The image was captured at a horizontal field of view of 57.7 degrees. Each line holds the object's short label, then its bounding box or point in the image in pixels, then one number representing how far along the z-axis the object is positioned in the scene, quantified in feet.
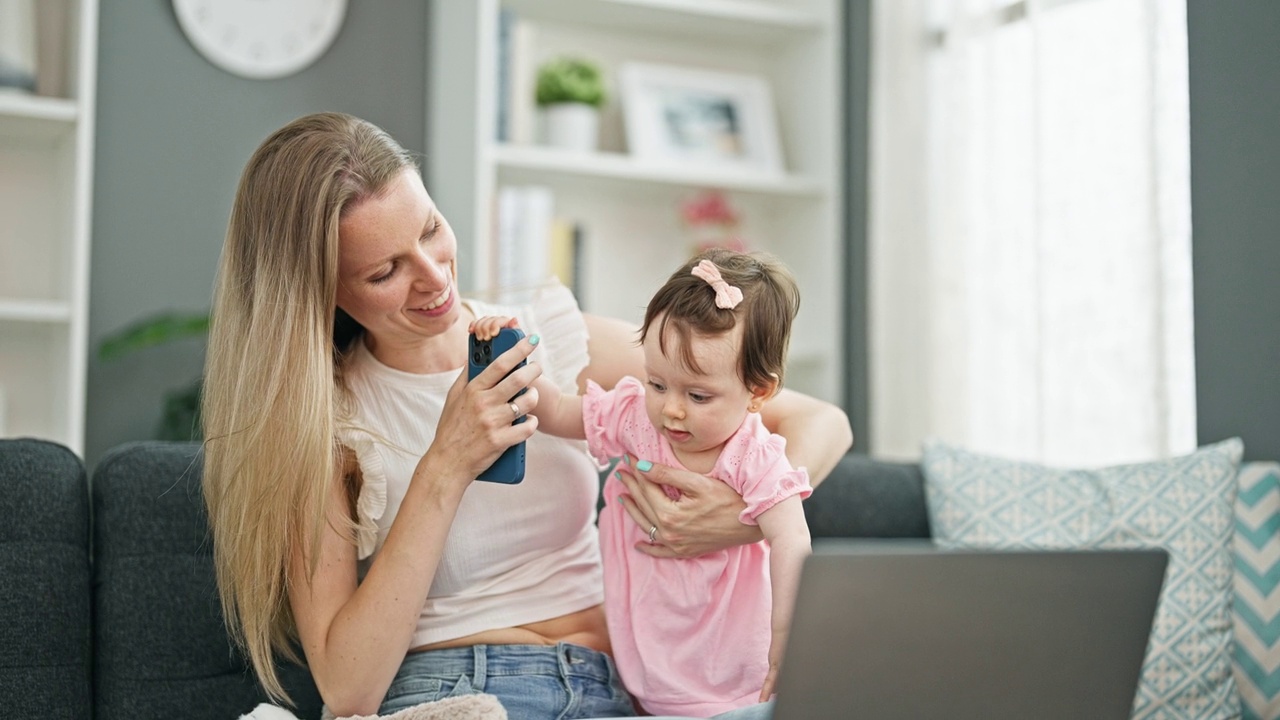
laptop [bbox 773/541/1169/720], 2.99
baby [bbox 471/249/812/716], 4.28
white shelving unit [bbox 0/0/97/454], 8.13
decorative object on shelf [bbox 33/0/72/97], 8.53
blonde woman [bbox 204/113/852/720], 4.48
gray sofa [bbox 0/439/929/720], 4.89
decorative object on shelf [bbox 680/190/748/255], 10.76
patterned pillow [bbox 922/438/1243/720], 5.93
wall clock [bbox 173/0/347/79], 9.52
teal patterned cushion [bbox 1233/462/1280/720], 6.05
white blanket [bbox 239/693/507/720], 4.26
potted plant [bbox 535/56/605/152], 9.99
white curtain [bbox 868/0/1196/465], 7.47
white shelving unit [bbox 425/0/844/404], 9.82
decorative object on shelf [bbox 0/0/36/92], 8.25
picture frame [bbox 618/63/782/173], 10.46
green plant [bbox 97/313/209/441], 8.48
